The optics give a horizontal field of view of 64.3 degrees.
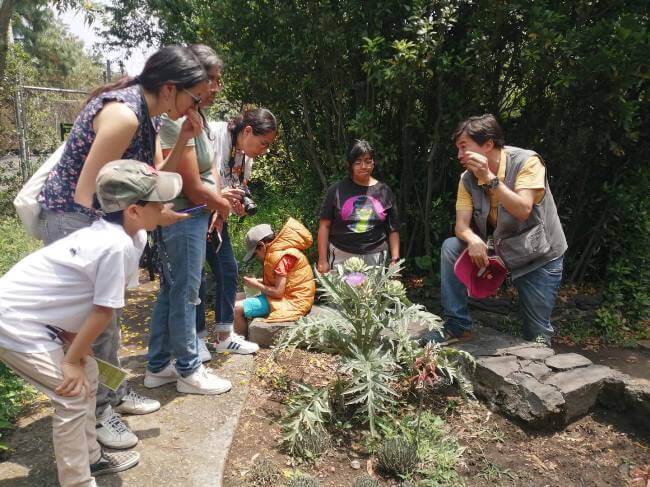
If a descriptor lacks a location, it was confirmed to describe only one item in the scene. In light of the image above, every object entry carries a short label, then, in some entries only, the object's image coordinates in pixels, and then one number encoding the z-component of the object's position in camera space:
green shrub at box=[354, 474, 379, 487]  2.32
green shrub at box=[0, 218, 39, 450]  2.46
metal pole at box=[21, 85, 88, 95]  8.36
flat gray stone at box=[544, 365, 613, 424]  2.90
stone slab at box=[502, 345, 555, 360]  3.15
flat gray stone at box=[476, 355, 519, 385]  3.02
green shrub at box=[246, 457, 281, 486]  2.36
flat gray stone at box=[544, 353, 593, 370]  3.06
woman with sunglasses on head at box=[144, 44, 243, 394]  2.71
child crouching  3.86
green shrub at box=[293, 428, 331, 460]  2.59
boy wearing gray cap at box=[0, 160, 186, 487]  1.88
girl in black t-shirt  4.03
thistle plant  2.75
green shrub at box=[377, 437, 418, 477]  2.47
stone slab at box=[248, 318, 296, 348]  3.70
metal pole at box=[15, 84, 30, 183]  8.47
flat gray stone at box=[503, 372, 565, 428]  2.80
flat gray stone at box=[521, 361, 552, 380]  2.97
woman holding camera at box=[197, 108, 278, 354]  3.28
